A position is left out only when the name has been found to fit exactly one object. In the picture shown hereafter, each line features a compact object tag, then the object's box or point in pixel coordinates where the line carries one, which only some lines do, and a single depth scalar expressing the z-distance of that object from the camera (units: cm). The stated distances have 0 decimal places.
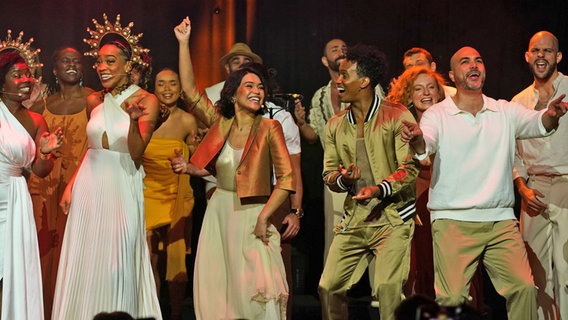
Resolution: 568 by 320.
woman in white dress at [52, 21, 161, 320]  1562
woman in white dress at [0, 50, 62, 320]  1509
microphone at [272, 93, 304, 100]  1954
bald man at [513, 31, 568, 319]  1669
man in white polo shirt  1492
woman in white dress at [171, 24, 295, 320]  1548
